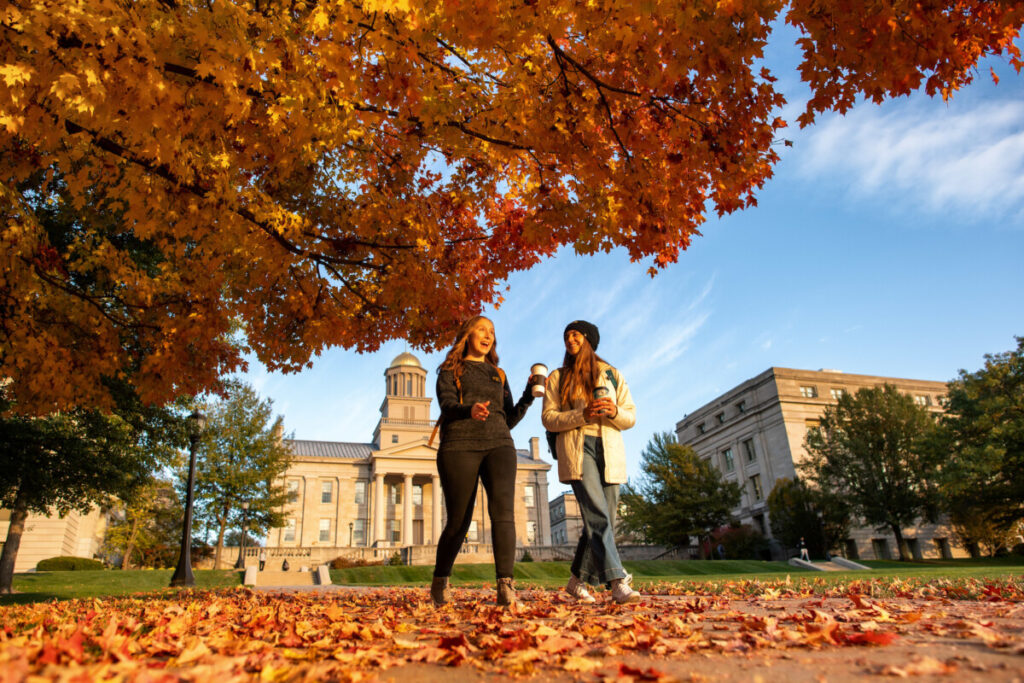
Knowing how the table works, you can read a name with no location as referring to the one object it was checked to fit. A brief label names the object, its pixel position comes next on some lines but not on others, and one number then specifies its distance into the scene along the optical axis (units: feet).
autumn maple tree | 12.14
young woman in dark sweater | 14.01
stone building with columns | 185.98
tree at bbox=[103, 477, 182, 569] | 122.01
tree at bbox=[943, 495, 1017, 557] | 106.83
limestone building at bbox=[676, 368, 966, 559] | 142.00
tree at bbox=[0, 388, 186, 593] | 42.14
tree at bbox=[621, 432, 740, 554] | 118.62
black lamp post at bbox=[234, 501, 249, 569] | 108.78
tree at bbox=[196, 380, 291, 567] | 103.86
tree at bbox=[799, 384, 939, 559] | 110.63
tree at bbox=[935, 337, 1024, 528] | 93.66
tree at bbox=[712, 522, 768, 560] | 118.52
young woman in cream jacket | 14.78
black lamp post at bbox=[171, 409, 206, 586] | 49.65
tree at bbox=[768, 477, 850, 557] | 113.29
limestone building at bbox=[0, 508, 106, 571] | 100.42
